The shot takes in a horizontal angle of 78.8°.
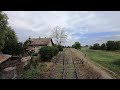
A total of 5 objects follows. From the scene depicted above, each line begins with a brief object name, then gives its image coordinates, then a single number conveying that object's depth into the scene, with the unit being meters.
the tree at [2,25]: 9.35
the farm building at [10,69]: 4.21
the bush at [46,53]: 9.36
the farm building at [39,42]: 18.76
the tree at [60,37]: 26.46
